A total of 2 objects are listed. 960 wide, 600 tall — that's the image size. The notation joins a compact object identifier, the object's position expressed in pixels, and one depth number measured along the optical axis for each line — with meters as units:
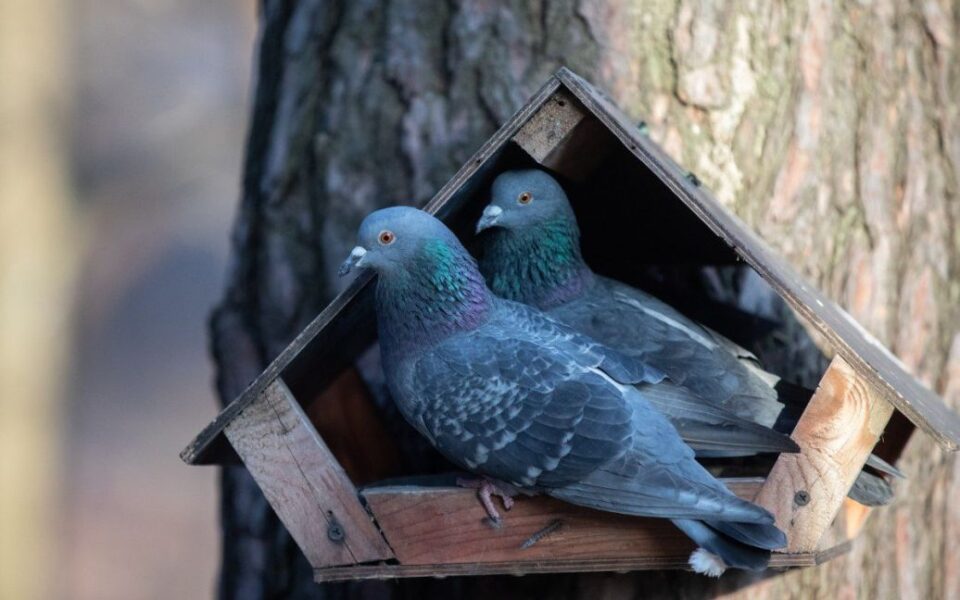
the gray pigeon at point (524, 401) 5.34
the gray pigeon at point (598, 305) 6.29
